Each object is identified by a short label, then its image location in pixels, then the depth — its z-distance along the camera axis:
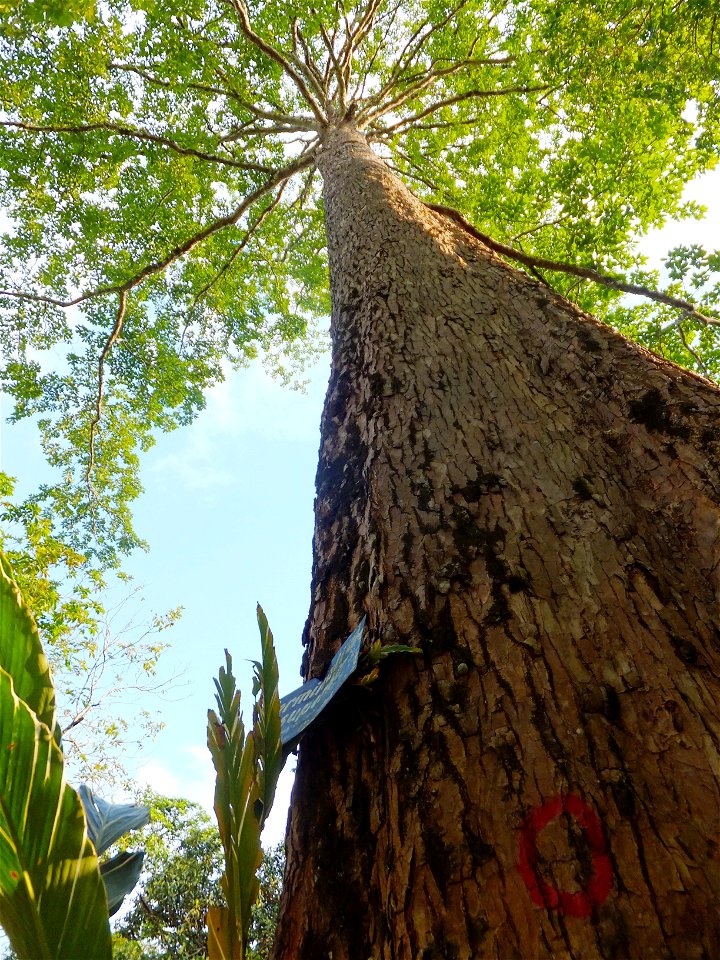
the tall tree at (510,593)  0.74
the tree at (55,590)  6.26
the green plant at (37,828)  0.57
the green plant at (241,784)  0.68
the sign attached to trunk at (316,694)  0.97
